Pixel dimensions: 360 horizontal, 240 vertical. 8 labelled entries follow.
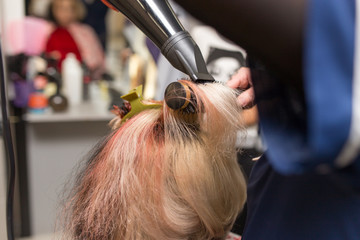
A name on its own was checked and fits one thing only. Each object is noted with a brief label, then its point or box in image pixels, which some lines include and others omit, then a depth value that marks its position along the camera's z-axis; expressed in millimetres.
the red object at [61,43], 2262
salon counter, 2006
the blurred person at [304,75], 240
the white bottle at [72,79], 2121
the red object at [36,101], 1934
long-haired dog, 553
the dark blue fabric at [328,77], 237
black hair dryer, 507
